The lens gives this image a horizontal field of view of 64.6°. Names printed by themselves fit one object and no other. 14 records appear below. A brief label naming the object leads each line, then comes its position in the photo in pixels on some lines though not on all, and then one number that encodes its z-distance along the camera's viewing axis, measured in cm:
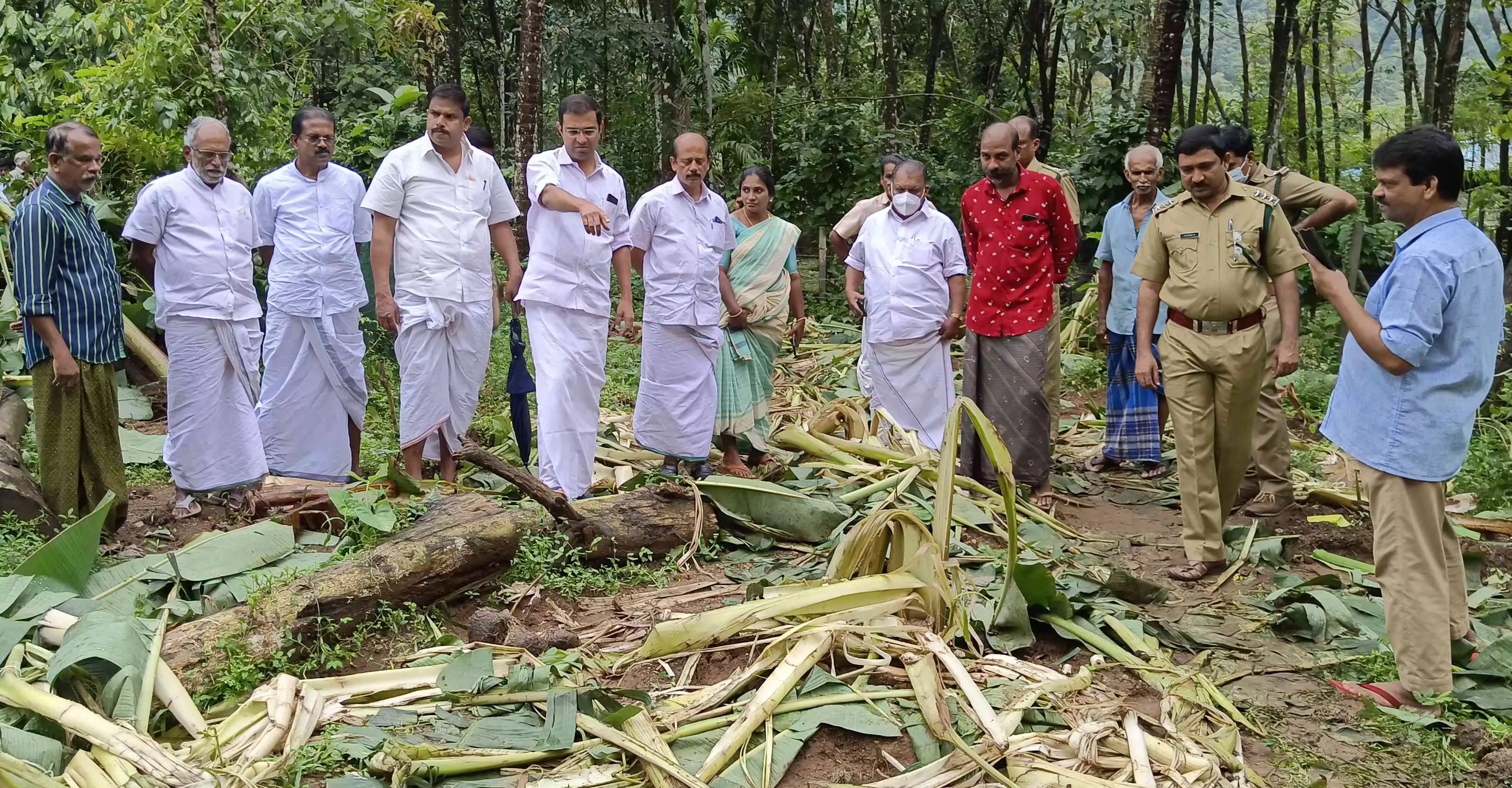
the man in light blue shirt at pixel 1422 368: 367
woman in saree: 702
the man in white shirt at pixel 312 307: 626
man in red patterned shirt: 638
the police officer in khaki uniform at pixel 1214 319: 502
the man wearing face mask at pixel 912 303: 707
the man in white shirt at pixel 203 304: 591
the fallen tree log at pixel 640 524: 487
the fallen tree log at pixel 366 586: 358
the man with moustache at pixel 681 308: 650
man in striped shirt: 525
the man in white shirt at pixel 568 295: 579
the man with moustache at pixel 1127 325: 704
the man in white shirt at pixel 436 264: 575
